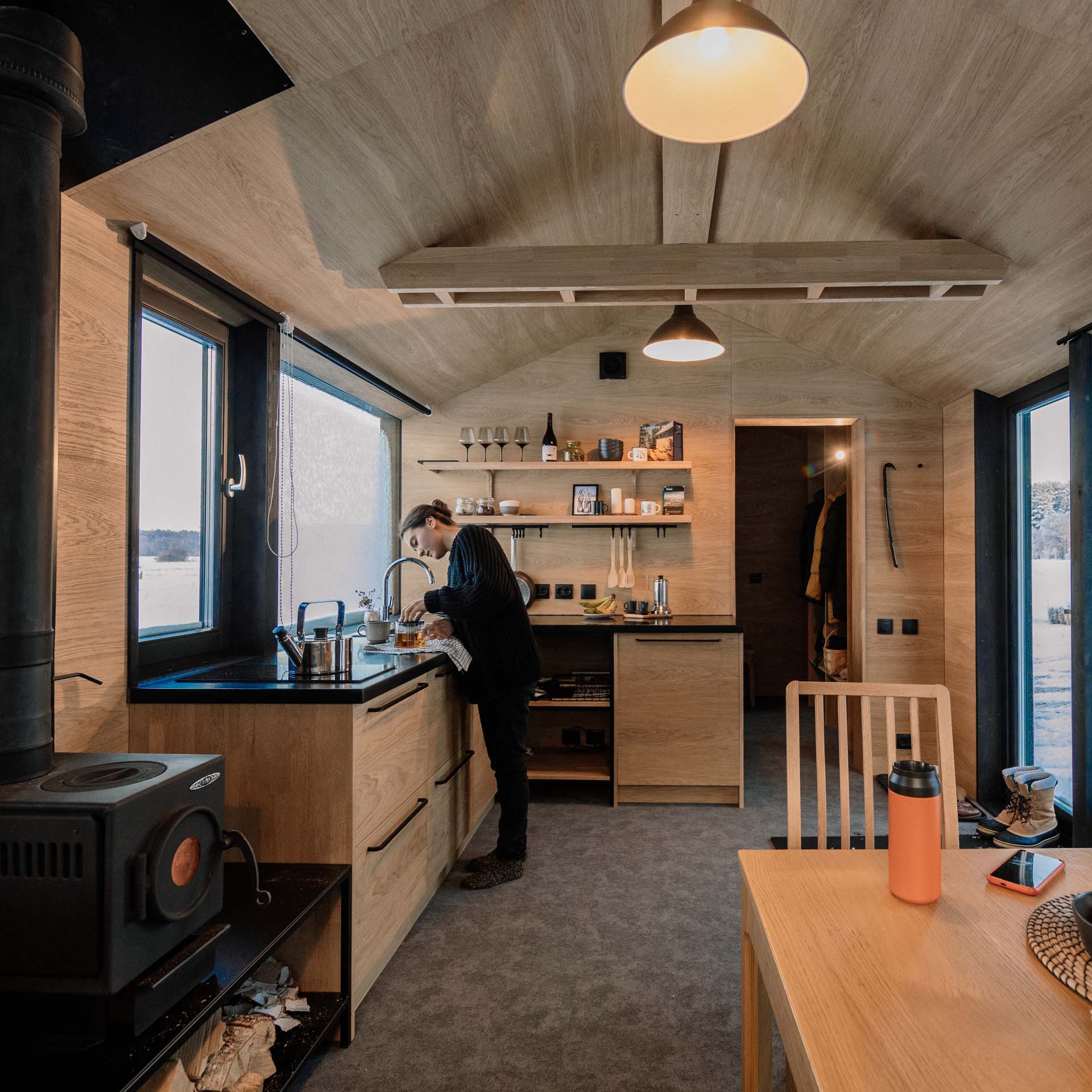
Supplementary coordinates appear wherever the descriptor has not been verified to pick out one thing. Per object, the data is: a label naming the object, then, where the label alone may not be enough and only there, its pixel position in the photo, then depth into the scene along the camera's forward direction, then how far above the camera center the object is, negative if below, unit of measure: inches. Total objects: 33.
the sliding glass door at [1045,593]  130.3 -5.9
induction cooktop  83.6 -13.2
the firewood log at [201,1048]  58.6 -38.5
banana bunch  168.9 -10.3
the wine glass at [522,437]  166.4 +26.8
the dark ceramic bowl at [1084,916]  36.2 -17.2
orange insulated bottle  43.7 -16.3
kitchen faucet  111.5 -8.3
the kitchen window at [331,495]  115.0 +11.9
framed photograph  172.6 +13.9
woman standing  110.7 -13.2
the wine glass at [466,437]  167.9 +26.9
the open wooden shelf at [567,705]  152.4 -28.9
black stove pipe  51.1 +14.3
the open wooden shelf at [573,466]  166.4 +20.4
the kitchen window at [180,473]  90.6 +10.9
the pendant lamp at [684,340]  124.6 +35.9
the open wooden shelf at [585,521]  165.8 +8.5
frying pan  173.9 -6.1
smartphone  48.2 -20.4
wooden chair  61.8 -15.0
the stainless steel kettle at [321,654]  84.6 -10.5
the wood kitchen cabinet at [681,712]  147.7 -29.5
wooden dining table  31.6 -20.8
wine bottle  169.0 +24.9
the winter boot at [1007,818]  126.7 -43.0
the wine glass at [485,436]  170.1 +27.6
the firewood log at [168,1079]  53.2 -36.6
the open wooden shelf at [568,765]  154.3 -42.8
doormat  124.1 -47.0
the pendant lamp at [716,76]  53.6 +36.5
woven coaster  37.3 -20.2
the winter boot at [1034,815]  123.0 -41.6
